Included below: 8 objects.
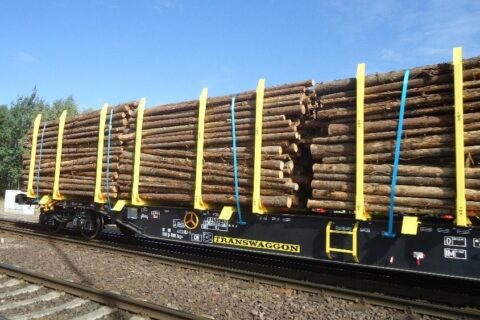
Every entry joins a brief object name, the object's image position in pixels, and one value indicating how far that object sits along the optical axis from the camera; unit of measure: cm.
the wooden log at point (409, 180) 645
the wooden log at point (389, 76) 677
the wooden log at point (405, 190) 651
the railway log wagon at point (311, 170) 668
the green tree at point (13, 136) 3503
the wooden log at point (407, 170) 645
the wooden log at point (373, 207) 672
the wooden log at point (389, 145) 655
